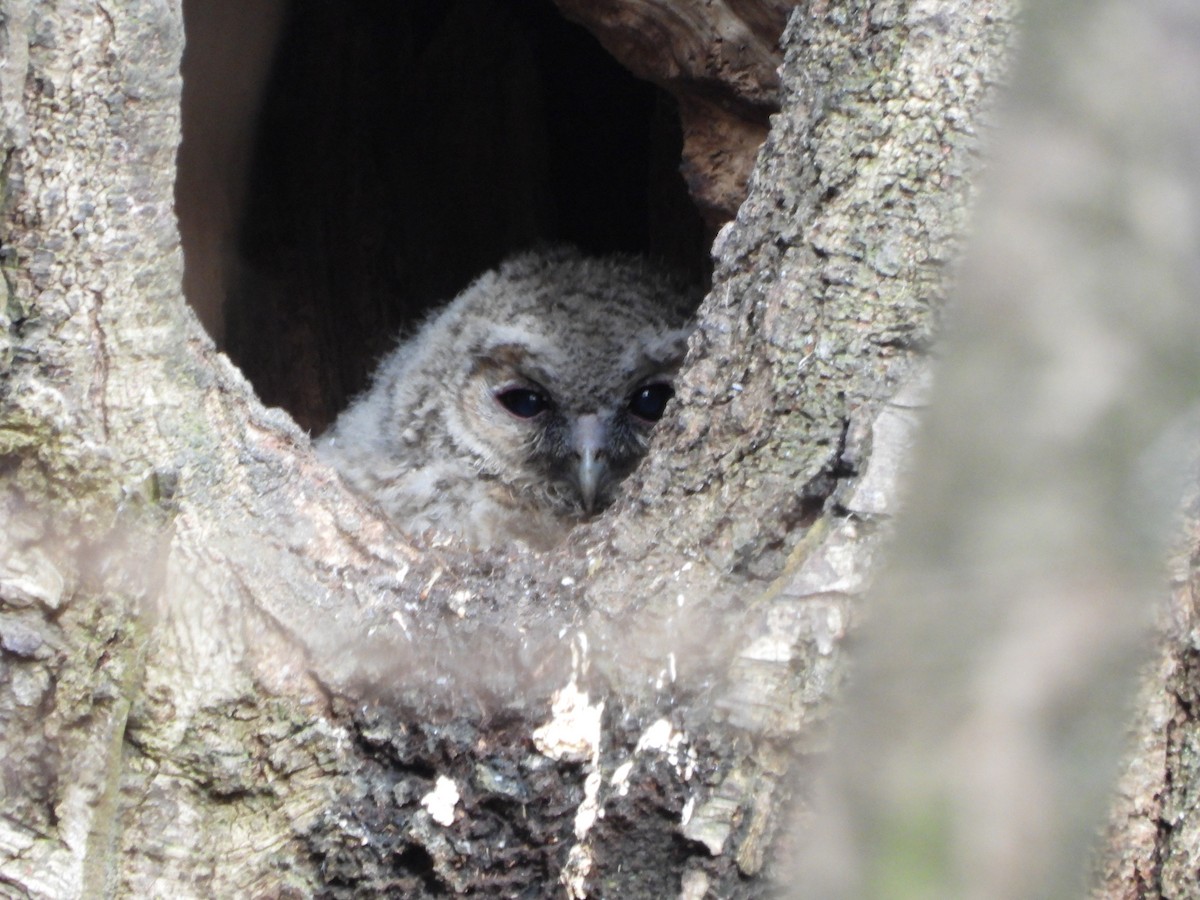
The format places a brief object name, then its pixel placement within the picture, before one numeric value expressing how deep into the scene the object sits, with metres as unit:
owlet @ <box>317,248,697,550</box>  7.30
